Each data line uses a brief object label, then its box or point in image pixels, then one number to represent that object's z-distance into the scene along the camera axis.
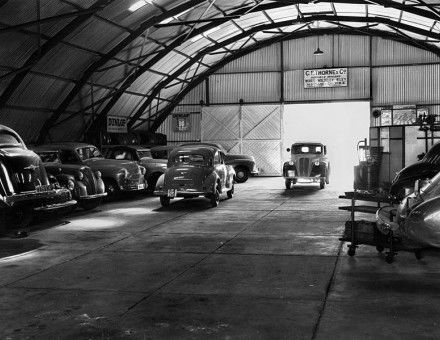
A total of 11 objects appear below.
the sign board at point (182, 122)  30.75
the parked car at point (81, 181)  11.93
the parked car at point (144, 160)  18.03
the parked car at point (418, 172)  10.75
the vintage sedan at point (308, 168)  20.12
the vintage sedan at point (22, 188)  9.10
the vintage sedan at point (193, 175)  14.06
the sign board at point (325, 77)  28.31
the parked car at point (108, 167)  14.65
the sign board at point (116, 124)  23.97
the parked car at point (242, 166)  25.25
